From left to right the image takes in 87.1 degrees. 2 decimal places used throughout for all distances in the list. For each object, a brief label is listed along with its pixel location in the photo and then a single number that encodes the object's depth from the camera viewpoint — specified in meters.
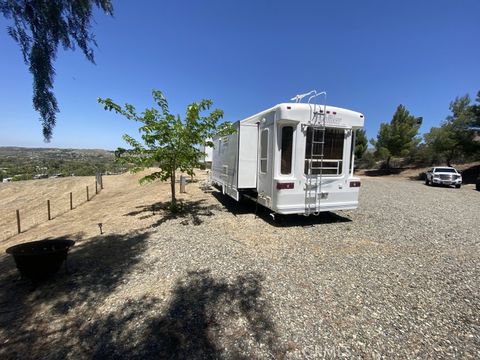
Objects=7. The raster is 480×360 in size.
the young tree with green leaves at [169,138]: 7.34
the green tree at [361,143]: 35.59
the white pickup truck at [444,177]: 18.12
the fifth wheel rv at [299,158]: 6.29
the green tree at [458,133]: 22.84
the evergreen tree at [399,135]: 29.19
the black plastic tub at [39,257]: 3.70
